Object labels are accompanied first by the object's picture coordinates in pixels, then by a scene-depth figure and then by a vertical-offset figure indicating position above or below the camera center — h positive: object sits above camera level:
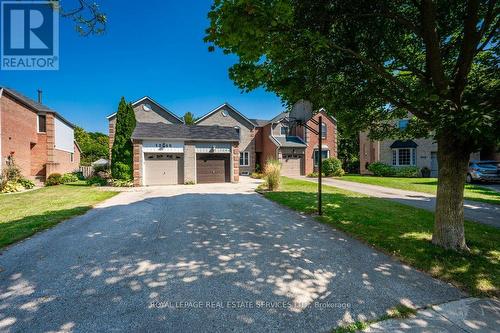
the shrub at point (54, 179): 17.92 -1.01
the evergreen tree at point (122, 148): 17.00 +1.45
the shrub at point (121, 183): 16.64 -1.24
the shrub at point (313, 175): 24.63 -1.05
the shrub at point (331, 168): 23.95 -0.27
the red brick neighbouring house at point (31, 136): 16.44 +2.64
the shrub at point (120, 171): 16.95 -0.34
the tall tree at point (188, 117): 49.97 +11.34
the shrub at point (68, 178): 18.95 -1.03
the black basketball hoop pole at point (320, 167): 7.64 -0.07
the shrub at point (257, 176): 23.09 -1.05
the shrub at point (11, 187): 14.07 -1.27
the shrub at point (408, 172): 23.52 -0.73
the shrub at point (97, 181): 17.65 -1.18
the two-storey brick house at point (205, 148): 17.81 +1.79
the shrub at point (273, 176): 13.34 -0.62
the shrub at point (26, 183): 15.77 -1.15
